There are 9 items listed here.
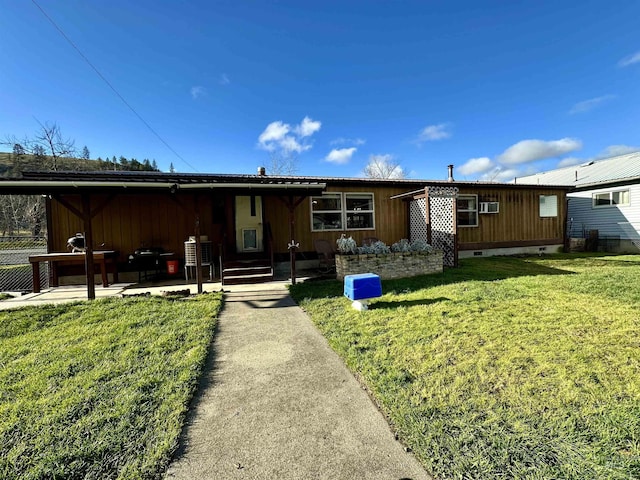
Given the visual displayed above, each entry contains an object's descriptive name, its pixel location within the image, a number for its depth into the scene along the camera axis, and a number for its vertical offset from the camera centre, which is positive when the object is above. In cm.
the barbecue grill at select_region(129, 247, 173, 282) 710 -52
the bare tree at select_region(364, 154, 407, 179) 2692 +672
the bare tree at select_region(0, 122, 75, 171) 1767 +676
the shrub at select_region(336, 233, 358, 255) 652 -28
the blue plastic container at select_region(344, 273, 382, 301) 423 -85
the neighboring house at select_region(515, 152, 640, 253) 1090 +100
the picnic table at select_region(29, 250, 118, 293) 610 -45
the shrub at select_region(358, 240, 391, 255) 667 -38
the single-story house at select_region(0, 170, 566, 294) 592 +65
